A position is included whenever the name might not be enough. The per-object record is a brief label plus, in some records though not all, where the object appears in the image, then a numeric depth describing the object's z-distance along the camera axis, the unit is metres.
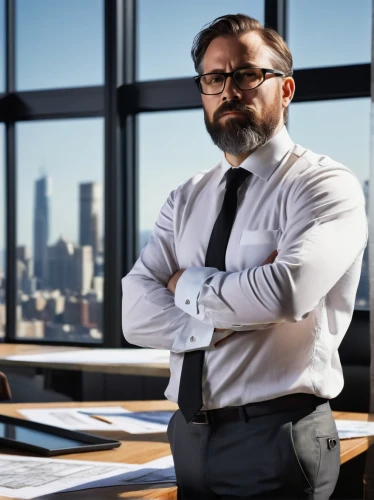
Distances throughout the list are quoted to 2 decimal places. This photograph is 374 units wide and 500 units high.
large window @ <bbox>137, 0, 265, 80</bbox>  5.05
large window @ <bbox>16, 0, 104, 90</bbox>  5.36
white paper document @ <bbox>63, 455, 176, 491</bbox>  1.88
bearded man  1.61
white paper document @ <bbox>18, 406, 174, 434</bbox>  2.67
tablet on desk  2.21
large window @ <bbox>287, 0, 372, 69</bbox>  4.45
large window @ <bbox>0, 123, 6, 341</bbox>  5.64
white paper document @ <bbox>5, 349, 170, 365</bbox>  4.00
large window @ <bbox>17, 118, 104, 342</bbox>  5.31
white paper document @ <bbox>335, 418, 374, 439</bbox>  2.55
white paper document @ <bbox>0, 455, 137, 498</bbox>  1.82
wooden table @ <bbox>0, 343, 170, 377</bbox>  3.69
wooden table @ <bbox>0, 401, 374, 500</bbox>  1.79
